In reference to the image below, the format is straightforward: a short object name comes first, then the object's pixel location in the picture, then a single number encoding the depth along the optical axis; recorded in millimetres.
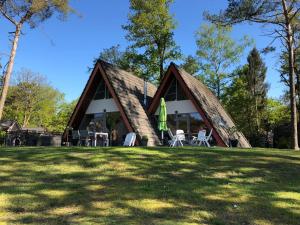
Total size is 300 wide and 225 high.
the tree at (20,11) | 12045
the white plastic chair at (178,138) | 10986
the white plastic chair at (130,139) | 11732
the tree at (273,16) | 10654
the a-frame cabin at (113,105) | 12911
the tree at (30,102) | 31441
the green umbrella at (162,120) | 11143
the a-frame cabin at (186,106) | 12874
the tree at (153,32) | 20776
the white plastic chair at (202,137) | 11114
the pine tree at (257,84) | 22249
